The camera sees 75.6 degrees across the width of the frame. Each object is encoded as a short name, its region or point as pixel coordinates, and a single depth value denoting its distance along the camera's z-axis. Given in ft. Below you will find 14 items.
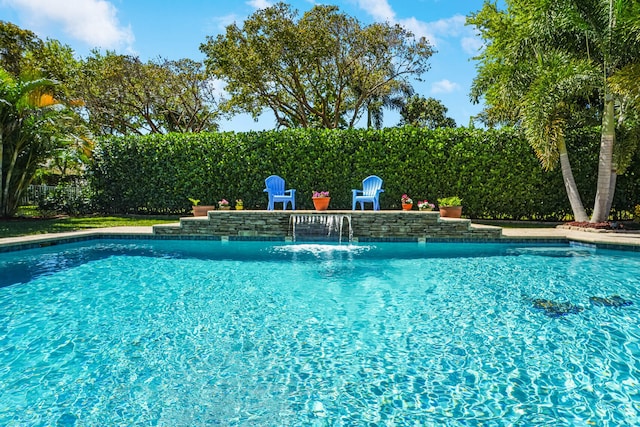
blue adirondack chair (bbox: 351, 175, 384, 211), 36.86
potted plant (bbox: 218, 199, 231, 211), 37.71
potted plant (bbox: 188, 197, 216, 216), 39.14
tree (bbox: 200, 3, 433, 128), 54.24
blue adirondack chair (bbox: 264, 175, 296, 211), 37.94
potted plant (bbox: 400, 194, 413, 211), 36.94
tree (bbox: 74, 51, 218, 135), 67.46
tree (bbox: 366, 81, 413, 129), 83.76
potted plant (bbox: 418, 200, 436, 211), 35.27
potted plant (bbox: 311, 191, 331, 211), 36.22
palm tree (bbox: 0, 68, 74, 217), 38.14
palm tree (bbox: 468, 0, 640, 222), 33.30
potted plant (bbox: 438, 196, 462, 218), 35.45
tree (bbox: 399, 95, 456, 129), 118.01
